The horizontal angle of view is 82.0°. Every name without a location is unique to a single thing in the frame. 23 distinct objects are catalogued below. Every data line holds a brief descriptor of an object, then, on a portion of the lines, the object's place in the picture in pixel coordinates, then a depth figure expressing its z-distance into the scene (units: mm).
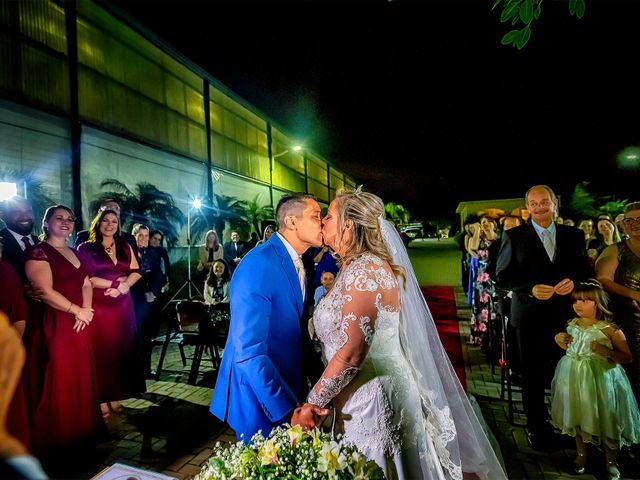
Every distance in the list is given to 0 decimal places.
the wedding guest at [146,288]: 5578
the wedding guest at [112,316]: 4266
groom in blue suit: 2027
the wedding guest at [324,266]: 6254
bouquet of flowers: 1171
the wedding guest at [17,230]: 3807
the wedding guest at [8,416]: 419
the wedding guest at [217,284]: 6562
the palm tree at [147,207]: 11016
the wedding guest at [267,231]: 8656
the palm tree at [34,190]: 8156
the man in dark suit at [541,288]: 3486
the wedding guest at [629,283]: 3342
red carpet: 5846
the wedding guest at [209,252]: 7988
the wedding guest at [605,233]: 6069
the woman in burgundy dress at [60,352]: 3326
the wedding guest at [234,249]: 10242
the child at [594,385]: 2939
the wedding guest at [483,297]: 5543
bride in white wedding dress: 2111
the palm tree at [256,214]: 17438
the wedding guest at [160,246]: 6559
